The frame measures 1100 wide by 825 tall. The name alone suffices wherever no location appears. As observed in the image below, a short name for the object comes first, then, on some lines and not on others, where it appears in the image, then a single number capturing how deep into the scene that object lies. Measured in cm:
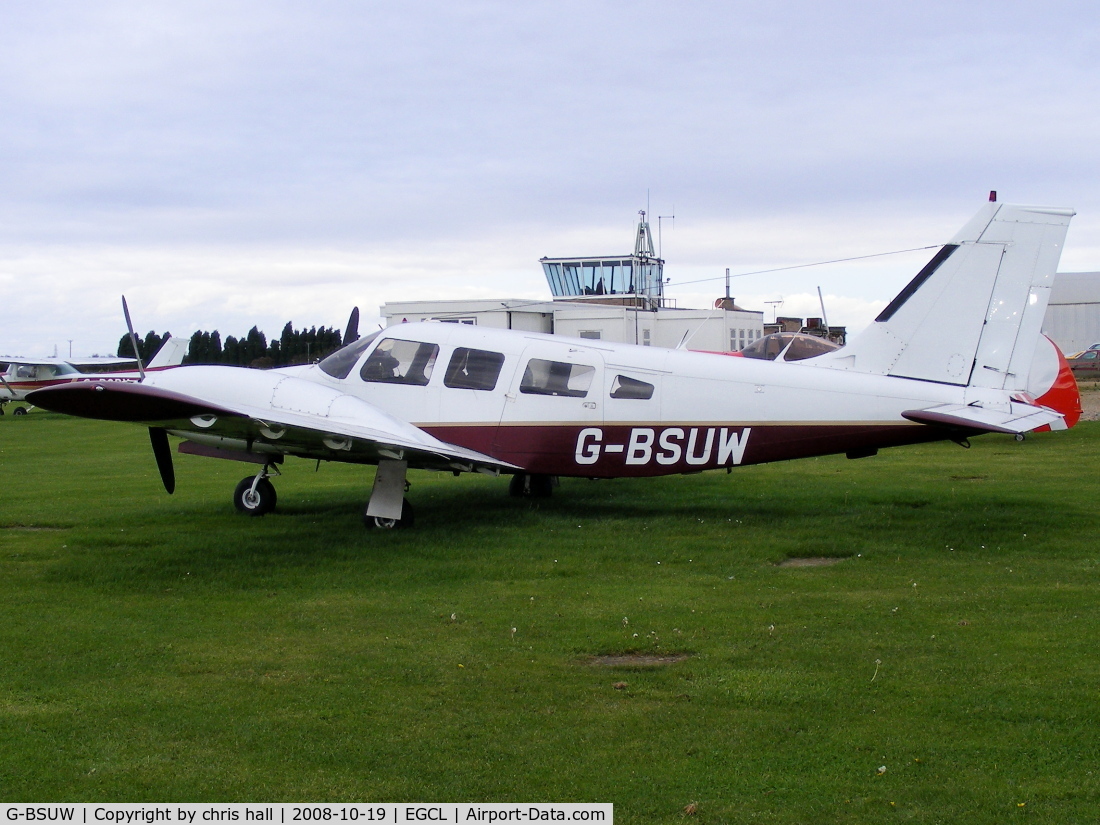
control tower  5938
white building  4059
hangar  7463
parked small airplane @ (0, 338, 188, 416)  4122
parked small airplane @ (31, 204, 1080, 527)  1121
